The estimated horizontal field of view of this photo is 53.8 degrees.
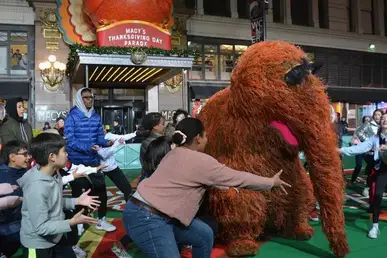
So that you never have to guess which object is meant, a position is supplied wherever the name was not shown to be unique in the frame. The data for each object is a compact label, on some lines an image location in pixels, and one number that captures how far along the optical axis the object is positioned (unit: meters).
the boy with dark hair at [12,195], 3.34
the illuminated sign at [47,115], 13.98
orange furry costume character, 3.29
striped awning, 10.12
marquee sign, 10.77
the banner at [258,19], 9.49
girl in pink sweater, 2.56
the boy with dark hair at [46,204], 2.49
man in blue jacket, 4.68
